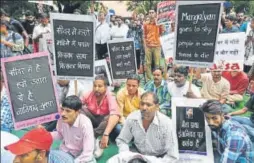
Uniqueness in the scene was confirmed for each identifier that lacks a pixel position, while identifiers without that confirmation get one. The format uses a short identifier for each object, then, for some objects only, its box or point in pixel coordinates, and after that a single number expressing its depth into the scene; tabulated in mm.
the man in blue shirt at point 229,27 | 3613
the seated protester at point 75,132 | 2111
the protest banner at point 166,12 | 4551
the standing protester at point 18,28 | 5400
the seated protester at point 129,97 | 2878
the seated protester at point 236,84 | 3586
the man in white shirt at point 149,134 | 2080
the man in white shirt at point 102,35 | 6021
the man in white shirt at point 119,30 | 6696
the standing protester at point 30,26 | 7057
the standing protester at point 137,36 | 5528
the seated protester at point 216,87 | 3360
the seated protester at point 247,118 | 2454
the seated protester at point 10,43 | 4410
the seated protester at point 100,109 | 2650
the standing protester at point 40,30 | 6080
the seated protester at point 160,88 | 3129
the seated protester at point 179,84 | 3077
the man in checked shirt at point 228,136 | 1869
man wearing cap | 1550
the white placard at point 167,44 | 4136
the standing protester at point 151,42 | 4866
